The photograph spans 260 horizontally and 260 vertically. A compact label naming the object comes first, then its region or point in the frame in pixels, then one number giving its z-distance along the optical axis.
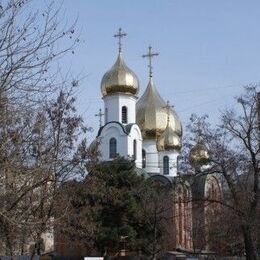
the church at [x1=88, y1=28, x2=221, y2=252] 56.28
